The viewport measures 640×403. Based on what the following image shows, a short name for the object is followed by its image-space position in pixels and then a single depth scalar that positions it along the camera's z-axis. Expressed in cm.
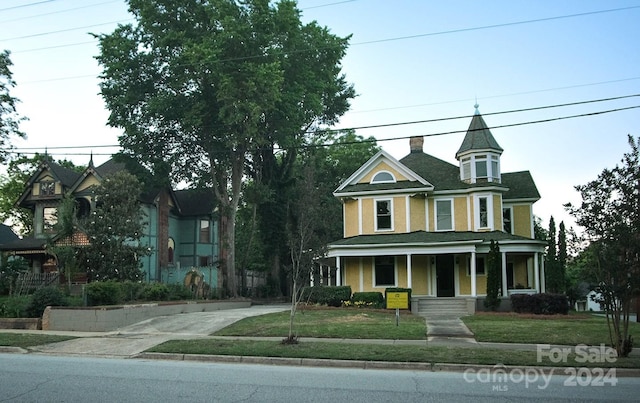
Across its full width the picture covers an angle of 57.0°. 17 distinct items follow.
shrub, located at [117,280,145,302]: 2412
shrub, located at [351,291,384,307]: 2867
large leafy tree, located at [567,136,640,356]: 1264
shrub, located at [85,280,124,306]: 2205
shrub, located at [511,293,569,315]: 2558
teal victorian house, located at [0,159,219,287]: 3881
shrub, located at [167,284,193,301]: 2847
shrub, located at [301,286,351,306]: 2908
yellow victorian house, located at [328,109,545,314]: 3116
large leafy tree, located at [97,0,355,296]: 3284
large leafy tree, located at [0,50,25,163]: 3319
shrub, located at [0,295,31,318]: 2181
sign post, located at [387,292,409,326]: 2584
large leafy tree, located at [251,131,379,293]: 4312
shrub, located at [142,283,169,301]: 2633
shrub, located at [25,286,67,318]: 2169
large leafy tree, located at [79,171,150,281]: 2791
